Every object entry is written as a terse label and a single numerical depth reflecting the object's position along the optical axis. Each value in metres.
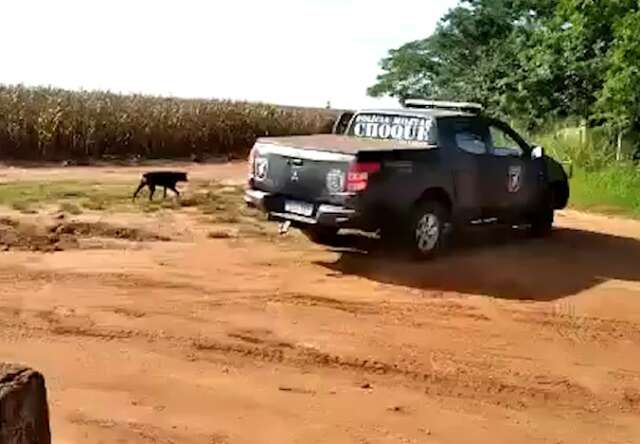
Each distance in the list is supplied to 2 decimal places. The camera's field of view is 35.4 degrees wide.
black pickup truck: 10.31
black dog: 16.12
